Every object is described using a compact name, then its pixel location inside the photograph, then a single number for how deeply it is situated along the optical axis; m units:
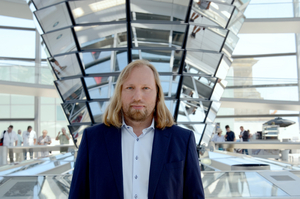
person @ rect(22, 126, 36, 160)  16.17
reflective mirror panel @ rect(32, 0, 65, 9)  7.15
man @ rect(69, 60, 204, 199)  1.95
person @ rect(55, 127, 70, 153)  15.62
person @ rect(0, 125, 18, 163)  14.60
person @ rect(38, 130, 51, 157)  15.92
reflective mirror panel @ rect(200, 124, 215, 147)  8.48
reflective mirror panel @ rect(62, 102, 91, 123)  7.89
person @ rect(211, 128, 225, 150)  15.67
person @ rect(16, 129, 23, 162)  11.40
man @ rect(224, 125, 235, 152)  16.27
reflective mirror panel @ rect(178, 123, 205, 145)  8.08
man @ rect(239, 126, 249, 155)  18.64
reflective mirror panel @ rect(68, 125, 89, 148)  8.01
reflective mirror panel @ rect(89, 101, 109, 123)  7.67
